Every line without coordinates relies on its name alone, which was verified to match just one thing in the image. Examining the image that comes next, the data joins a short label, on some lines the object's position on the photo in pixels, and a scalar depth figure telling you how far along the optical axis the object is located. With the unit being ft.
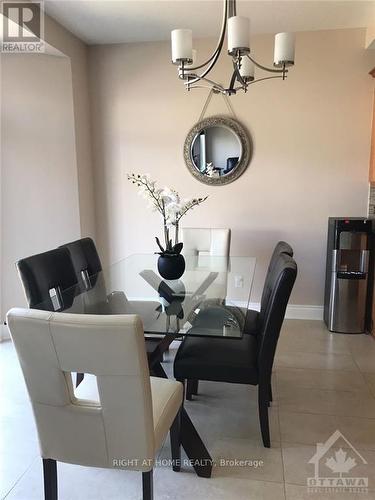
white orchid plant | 8.52
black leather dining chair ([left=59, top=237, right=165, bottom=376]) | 6.45
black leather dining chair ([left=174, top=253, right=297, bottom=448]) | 6.09
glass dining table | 6.08
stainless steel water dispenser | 11.12
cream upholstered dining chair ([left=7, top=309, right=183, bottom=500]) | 3.98
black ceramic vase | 8.64
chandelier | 5.95
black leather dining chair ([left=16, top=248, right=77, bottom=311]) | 6.79
